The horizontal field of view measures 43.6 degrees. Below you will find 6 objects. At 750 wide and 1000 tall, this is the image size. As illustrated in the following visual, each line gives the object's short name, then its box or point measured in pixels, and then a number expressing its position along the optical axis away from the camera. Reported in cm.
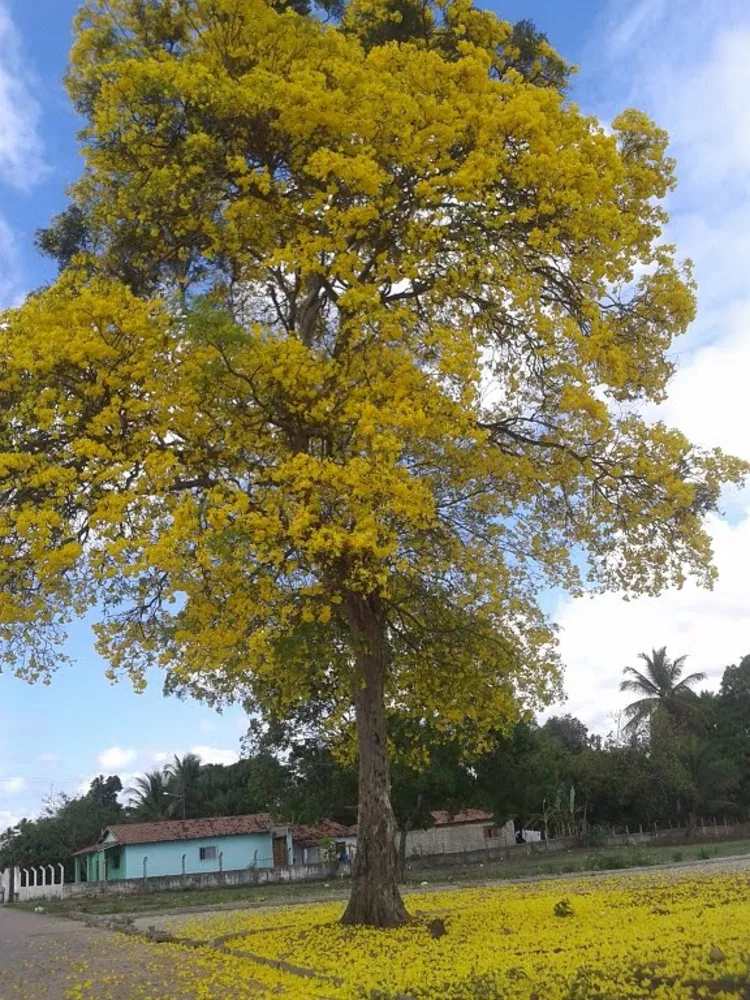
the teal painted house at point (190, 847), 3991
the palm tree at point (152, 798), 5288
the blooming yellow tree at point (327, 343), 959
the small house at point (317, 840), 4288
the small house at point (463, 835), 4653
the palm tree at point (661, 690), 4759
